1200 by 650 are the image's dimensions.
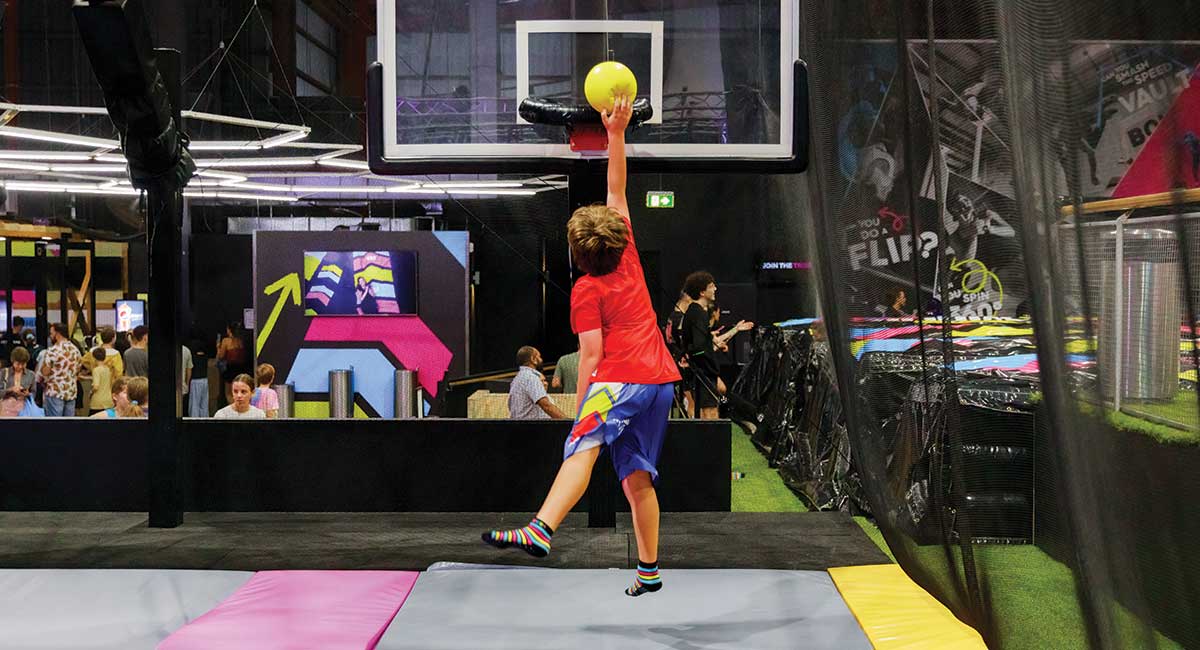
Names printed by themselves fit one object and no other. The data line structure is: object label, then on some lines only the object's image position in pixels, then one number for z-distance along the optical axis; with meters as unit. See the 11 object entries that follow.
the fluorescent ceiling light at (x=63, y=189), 9.70
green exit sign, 9.49
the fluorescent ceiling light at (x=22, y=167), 9.27
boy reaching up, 3.12
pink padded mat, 3.02
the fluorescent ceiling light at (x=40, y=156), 8.68
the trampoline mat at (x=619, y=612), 3.09
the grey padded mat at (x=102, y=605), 3.09
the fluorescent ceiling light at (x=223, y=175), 9.18
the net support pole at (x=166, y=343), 4.83
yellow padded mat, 3.09
